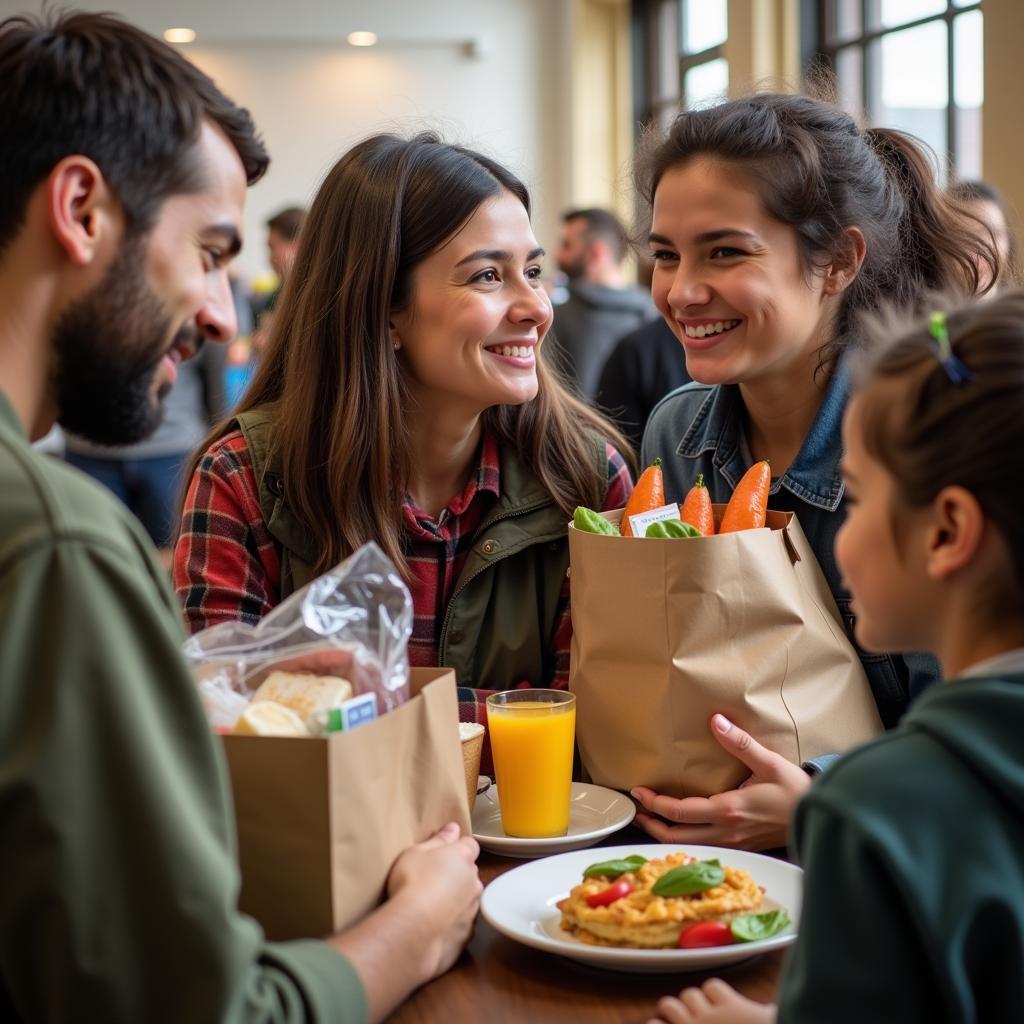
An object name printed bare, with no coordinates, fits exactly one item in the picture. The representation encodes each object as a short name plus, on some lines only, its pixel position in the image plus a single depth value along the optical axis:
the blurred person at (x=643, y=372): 3.38
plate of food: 1.05
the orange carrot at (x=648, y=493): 1.47
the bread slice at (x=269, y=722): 1.04
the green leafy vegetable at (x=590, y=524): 1.41
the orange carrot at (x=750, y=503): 1.43
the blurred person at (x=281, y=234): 5.48
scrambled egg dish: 1.06
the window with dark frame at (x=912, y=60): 4.69
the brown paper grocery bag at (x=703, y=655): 1.30
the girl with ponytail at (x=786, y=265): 1.71
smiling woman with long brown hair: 1.72
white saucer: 1.31
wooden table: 1.02
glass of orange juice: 1.34
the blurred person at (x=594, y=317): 5.27
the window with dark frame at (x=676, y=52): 7.31
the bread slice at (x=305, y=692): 1.08
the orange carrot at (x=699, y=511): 1.44
